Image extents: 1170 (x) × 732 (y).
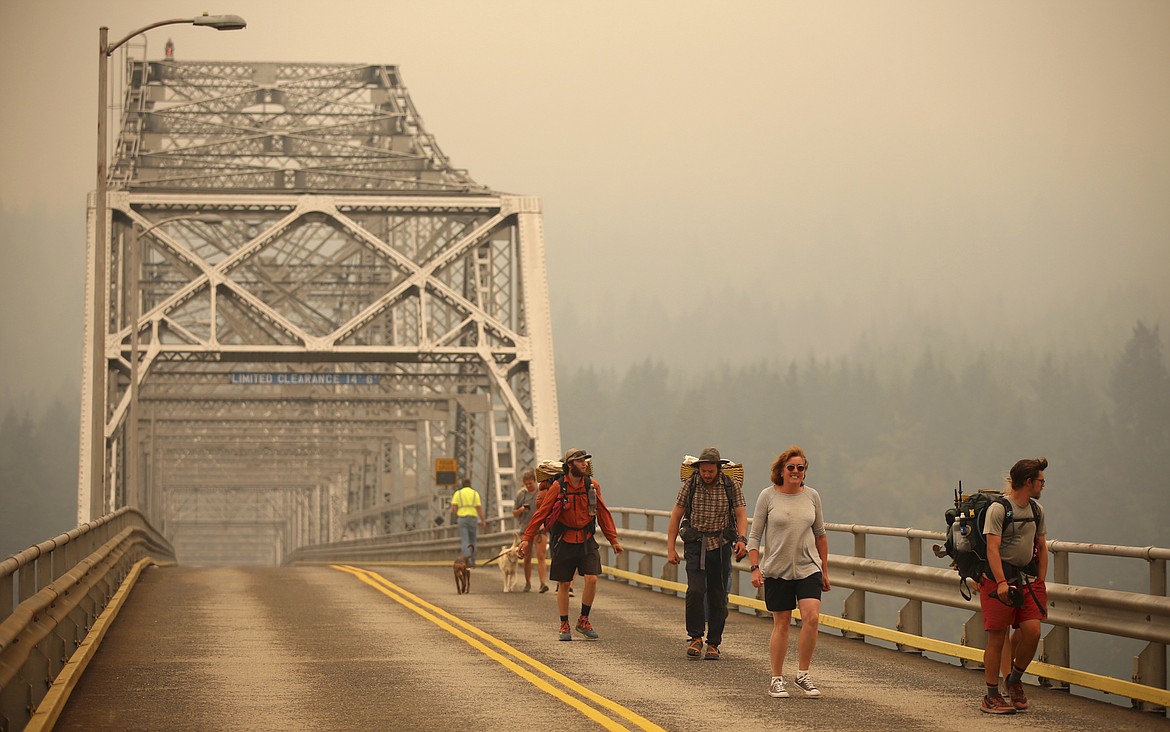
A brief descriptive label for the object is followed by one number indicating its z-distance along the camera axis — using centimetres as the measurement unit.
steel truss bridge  4862
